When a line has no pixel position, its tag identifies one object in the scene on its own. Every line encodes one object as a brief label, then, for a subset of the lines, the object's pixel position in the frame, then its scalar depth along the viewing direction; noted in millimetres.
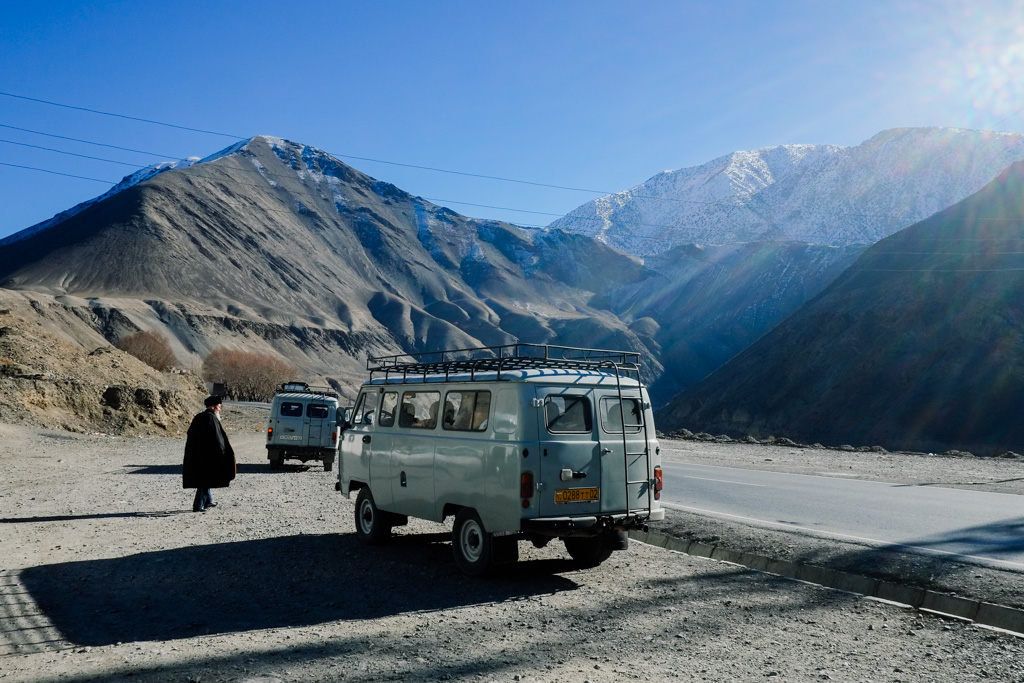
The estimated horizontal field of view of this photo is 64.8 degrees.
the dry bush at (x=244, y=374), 94812
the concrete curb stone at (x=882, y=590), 7035
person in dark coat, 13352
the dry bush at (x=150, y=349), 85125
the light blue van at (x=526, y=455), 8234
